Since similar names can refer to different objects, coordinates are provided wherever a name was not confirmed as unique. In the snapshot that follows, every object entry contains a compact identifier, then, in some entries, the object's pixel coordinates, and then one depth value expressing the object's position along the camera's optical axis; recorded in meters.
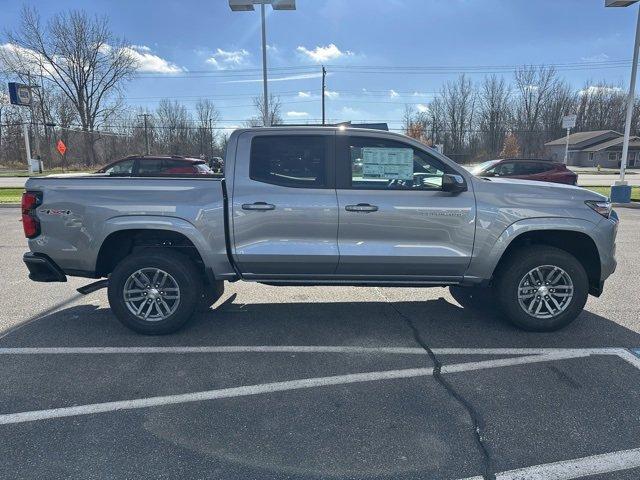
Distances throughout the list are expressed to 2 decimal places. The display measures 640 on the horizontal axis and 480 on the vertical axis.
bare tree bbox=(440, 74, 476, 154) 73.88
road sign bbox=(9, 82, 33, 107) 30.67
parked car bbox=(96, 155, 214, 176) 14.45
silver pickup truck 4.02
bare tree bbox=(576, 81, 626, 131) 82.19
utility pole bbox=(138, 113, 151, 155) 59.97
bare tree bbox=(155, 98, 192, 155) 66.19
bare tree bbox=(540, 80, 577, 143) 74.75
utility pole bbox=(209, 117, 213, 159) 66.37
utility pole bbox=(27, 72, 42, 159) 46.53
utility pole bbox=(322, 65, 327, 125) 43.81
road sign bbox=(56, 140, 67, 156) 36.06
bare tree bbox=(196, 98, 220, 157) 65.94
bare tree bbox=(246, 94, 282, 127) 54.41
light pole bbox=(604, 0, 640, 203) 15.09
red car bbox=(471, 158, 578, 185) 15.28
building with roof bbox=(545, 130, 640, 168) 65.69
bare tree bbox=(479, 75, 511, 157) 73.88
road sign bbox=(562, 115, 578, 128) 21.55
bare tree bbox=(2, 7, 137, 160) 51.97
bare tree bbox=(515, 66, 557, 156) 75.06
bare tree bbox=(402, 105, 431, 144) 62.16
